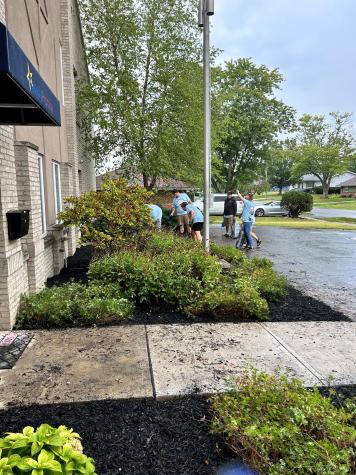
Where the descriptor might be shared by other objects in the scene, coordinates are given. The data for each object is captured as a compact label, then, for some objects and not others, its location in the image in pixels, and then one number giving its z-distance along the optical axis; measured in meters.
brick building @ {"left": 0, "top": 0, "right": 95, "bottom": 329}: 4.78
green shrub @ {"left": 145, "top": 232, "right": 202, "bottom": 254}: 7.90
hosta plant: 1.58
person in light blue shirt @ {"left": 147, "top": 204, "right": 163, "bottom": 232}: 10.92
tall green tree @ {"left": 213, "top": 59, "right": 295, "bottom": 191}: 40.94
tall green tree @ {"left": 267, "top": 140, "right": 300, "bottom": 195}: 62.45
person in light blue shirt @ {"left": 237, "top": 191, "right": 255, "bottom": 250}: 12.05
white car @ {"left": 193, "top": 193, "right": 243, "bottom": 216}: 31.47
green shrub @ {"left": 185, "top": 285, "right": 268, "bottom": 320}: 5.43
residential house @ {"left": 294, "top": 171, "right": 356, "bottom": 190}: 97.75
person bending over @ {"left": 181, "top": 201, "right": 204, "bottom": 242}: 11.38
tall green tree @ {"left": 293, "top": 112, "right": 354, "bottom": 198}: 56.44
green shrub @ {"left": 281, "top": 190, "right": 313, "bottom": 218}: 28.84
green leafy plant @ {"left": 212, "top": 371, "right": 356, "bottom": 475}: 2.29
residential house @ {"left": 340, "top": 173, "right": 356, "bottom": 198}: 72.41
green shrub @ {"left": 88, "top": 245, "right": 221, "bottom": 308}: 5.77
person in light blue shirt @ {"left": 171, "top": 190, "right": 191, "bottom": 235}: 13.14
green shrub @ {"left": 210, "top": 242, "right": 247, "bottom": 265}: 8.76
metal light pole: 7.64
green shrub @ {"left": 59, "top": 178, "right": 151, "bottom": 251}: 7.68
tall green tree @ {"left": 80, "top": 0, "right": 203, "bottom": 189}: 15.36
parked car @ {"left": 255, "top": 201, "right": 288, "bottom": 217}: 32.59
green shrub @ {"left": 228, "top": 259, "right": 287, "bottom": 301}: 6.33
